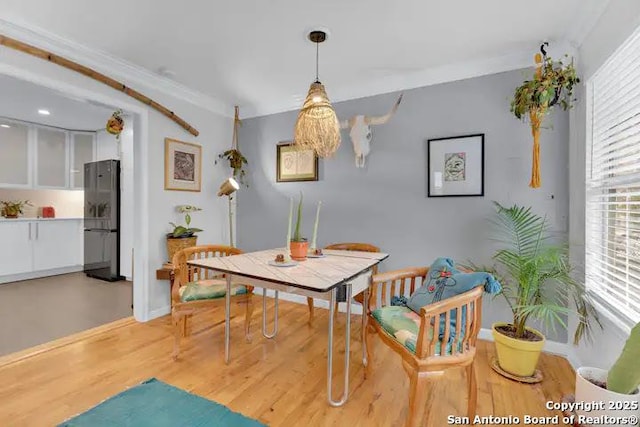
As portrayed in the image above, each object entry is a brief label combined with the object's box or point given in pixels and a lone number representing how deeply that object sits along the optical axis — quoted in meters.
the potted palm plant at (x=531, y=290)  1.98
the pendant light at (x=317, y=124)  2.03
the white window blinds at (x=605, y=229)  1.56
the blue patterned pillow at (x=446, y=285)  1.65
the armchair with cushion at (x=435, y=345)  1.43
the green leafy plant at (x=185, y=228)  3.13
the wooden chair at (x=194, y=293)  2.26
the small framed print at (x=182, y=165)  3.19
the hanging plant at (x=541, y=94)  2.05
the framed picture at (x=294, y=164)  3.45
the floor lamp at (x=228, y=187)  3.14
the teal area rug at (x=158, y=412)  1.59
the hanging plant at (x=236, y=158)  3.77
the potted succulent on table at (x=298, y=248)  2.20
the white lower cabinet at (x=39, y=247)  4.32
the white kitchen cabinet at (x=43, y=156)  4.44
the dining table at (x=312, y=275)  1.64
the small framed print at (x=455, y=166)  2.64
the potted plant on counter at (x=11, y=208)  4.52
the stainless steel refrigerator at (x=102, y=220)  4.52
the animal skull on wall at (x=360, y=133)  3.03
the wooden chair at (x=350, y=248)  2.85
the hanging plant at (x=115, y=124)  3.03
